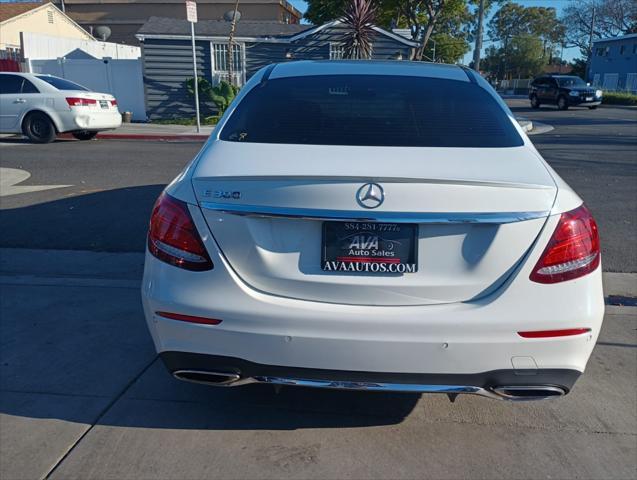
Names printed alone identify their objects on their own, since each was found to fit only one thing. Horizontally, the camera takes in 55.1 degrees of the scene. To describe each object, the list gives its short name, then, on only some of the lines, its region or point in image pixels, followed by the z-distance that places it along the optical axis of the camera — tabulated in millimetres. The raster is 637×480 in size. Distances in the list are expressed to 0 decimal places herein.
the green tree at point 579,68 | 65950
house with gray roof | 20672
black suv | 30500
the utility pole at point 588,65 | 57862
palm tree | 20359
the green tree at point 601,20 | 68125
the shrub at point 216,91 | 19203
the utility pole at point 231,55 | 19922
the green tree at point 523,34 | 83062
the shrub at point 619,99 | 36656
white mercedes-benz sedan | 2475
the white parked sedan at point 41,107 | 13914
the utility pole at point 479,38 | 22047
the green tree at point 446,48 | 51709
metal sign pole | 14680
